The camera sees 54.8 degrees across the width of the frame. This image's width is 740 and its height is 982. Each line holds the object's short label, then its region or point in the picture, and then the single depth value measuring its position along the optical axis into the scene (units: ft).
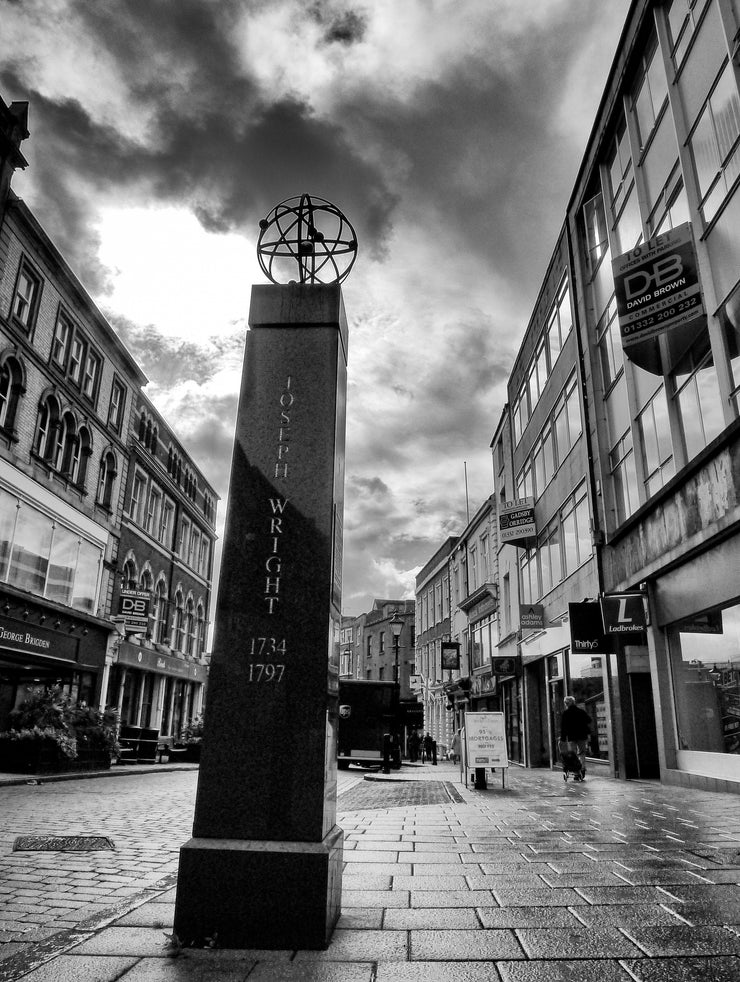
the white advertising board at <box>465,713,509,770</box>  45.39
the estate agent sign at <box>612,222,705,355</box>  41.06
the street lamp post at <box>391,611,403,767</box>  100.31
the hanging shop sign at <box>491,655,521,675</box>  84.43
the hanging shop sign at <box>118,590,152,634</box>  87.40
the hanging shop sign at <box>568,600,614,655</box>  53.62
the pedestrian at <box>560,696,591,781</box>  51.72
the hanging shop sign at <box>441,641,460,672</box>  96.94
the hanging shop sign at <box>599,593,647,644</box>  48.29
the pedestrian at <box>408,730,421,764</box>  118.32
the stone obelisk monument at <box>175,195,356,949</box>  11.76
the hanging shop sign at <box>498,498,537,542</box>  81.87
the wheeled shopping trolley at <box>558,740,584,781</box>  51.31
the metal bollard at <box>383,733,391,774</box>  75.52
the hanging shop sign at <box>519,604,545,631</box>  76.28
